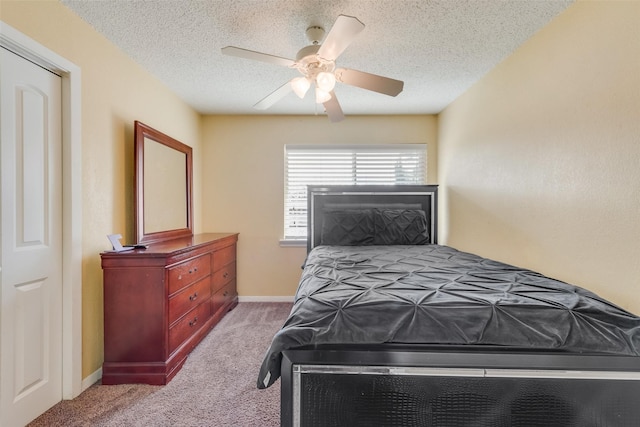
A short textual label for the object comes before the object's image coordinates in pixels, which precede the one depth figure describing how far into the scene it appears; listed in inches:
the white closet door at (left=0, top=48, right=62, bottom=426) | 62.2
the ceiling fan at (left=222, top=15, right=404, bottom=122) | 64.4
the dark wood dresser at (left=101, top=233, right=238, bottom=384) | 81.7
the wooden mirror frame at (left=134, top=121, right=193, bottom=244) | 96.9
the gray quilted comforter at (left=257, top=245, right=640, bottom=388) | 45.6
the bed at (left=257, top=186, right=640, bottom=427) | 44.4
